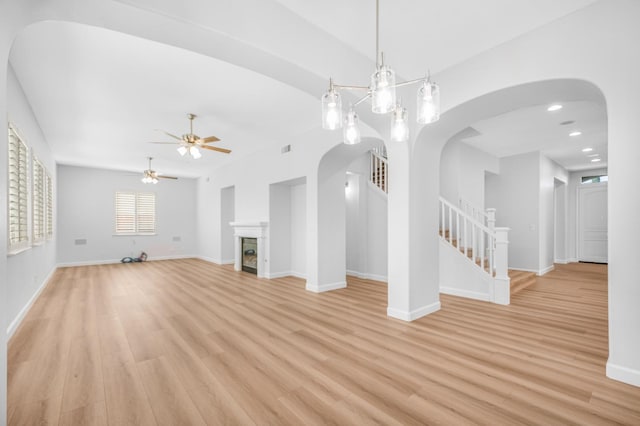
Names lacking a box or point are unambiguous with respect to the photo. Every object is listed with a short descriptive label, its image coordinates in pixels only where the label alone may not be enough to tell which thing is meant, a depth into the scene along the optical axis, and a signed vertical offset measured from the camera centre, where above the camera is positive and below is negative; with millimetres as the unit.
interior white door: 9055 -330
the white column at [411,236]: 3729 -307
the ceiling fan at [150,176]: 8000 +1088
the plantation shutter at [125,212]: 9703 +77
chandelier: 1839 +774
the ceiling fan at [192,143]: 4688 +1194
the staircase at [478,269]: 4559 -971
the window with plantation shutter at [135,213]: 9742 +60
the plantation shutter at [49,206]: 6430 +211
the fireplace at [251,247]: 6934 -869
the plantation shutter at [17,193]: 3254 +276
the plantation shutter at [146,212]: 10094 +94
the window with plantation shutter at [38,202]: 4781 +232
